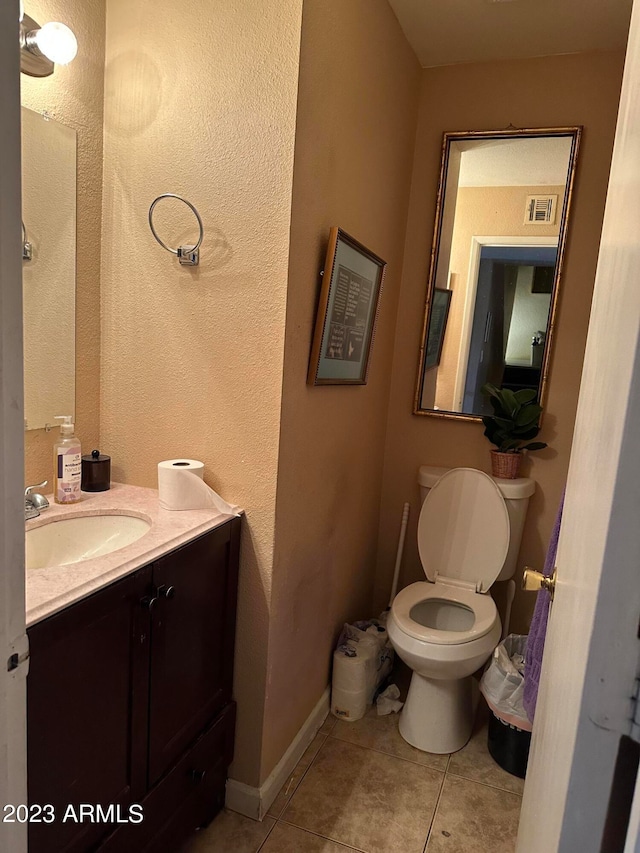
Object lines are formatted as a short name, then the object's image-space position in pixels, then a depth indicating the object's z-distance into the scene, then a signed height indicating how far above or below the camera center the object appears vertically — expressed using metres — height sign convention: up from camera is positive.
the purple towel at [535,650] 1.53 -0.78
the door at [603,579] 0.41 -0.17
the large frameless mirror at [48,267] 1.47 +0.17
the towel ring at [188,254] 1.57 +0.24
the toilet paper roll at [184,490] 1.55 -0.41
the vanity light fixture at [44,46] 1.34 +0.67
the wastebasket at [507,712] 1.93 -1.18
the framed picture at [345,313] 1.68 +0.13
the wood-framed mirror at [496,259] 2.32 +0.43
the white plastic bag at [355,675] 2.17 -1.22
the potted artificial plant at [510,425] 2.32 -0.25
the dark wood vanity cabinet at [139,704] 1.03 -0.79
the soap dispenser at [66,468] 1.52 -0.36
